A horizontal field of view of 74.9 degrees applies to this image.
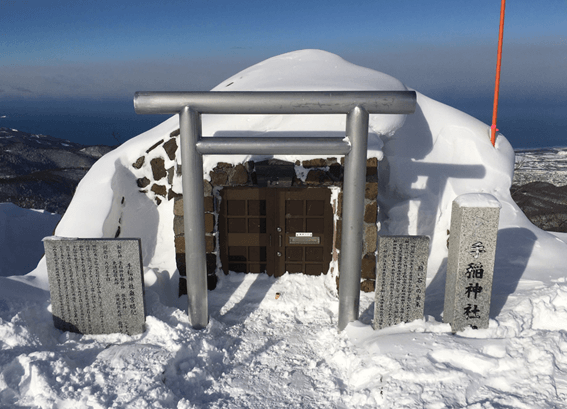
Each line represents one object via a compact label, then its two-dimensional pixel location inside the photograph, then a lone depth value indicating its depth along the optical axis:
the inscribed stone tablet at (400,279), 4.18
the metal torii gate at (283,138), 4.00
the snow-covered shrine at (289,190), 5.33
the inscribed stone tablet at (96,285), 4.25
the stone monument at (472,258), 3.87
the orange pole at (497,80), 5.84
